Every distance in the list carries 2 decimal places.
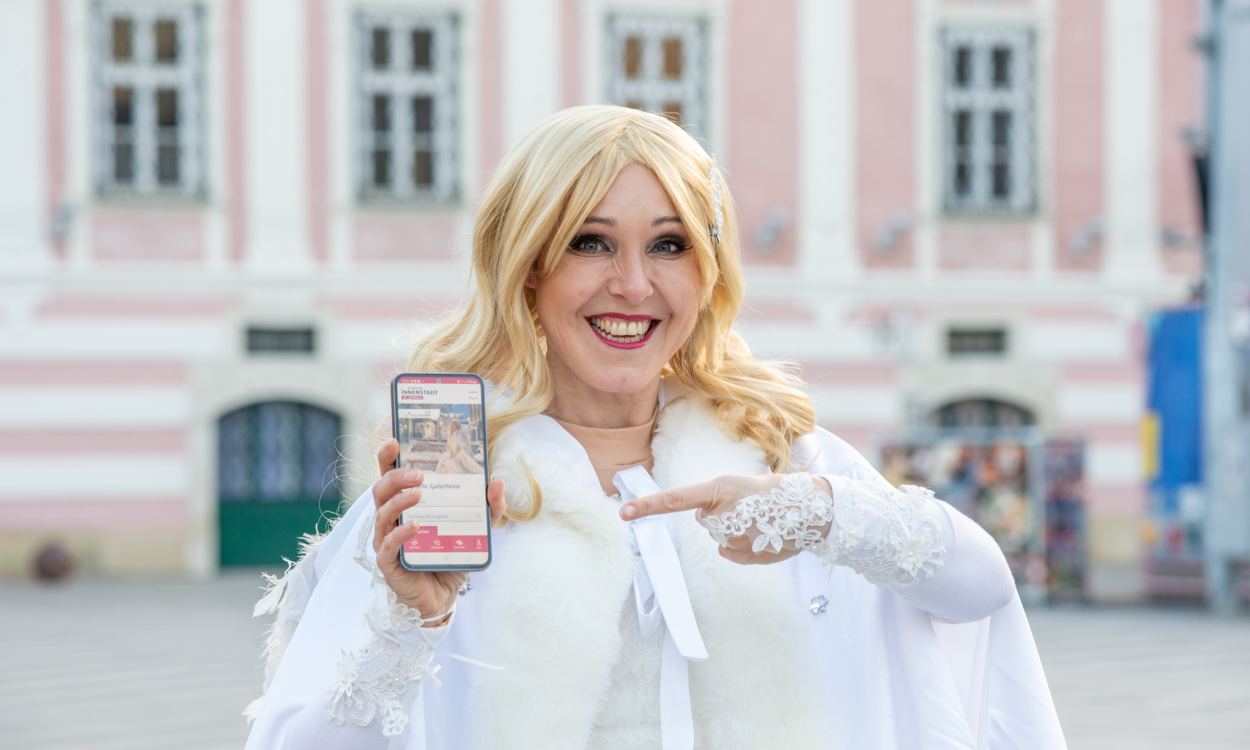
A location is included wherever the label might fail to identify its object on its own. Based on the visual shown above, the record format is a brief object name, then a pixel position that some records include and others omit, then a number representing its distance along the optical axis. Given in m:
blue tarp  14.88
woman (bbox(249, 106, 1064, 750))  2.48
